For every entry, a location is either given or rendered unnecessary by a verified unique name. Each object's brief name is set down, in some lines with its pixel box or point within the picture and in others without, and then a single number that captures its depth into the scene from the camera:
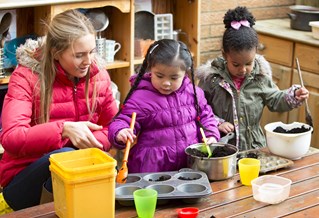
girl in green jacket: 3.05
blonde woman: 2.66
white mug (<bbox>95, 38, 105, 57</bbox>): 3.87
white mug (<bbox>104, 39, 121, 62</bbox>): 3.93
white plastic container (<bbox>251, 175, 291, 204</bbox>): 2.25
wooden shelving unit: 3.59
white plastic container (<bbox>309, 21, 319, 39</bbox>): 4.12
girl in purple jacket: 2.63
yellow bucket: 2.06
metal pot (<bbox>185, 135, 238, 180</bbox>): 2.43
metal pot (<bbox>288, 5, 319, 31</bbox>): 4.36
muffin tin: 2.21
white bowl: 2.65
